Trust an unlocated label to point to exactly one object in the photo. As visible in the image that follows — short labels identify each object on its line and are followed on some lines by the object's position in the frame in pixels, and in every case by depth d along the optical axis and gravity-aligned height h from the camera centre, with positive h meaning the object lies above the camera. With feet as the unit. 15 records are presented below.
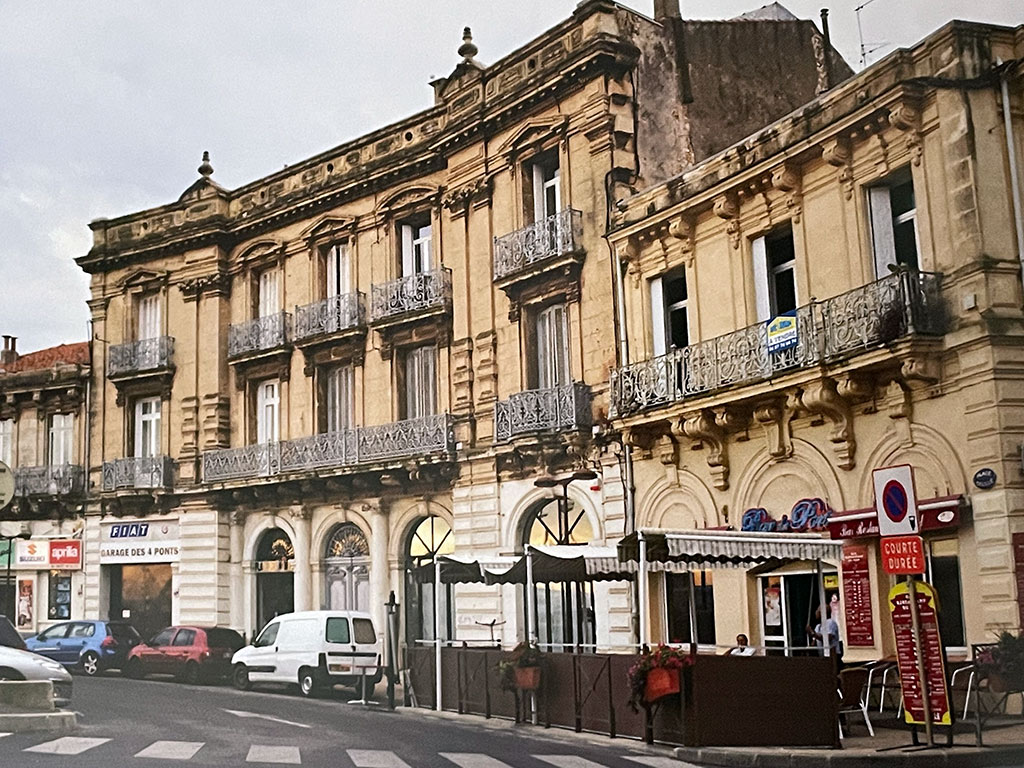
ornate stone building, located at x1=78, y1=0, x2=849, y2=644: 77.20 +17.97
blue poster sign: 59.52 +11.03
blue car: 92.84 -2.80
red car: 88.28 -3.59
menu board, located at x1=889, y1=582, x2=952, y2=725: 42.09 -2.68
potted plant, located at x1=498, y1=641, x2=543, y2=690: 56.29 -3.49
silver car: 55.88 -2.73
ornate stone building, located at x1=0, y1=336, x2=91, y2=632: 111.04 +9.85
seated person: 55.11 -2.92
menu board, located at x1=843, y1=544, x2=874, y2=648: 56.65 -1.01
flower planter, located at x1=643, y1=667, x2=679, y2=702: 46.88 -3.62
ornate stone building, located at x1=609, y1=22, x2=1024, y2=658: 51.60 +10.33
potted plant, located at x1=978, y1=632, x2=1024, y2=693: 46.32 -3.41
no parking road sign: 40.47 +2.22
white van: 75.66 -3.36
